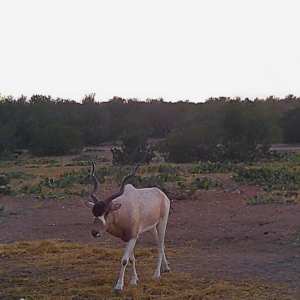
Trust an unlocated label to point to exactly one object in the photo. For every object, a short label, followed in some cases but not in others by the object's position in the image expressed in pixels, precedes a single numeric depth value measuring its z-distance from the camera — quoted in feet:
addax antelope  22.53
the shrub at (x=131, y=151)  97.30
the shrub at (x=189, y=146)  105.70
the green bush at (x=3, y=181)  66.89
